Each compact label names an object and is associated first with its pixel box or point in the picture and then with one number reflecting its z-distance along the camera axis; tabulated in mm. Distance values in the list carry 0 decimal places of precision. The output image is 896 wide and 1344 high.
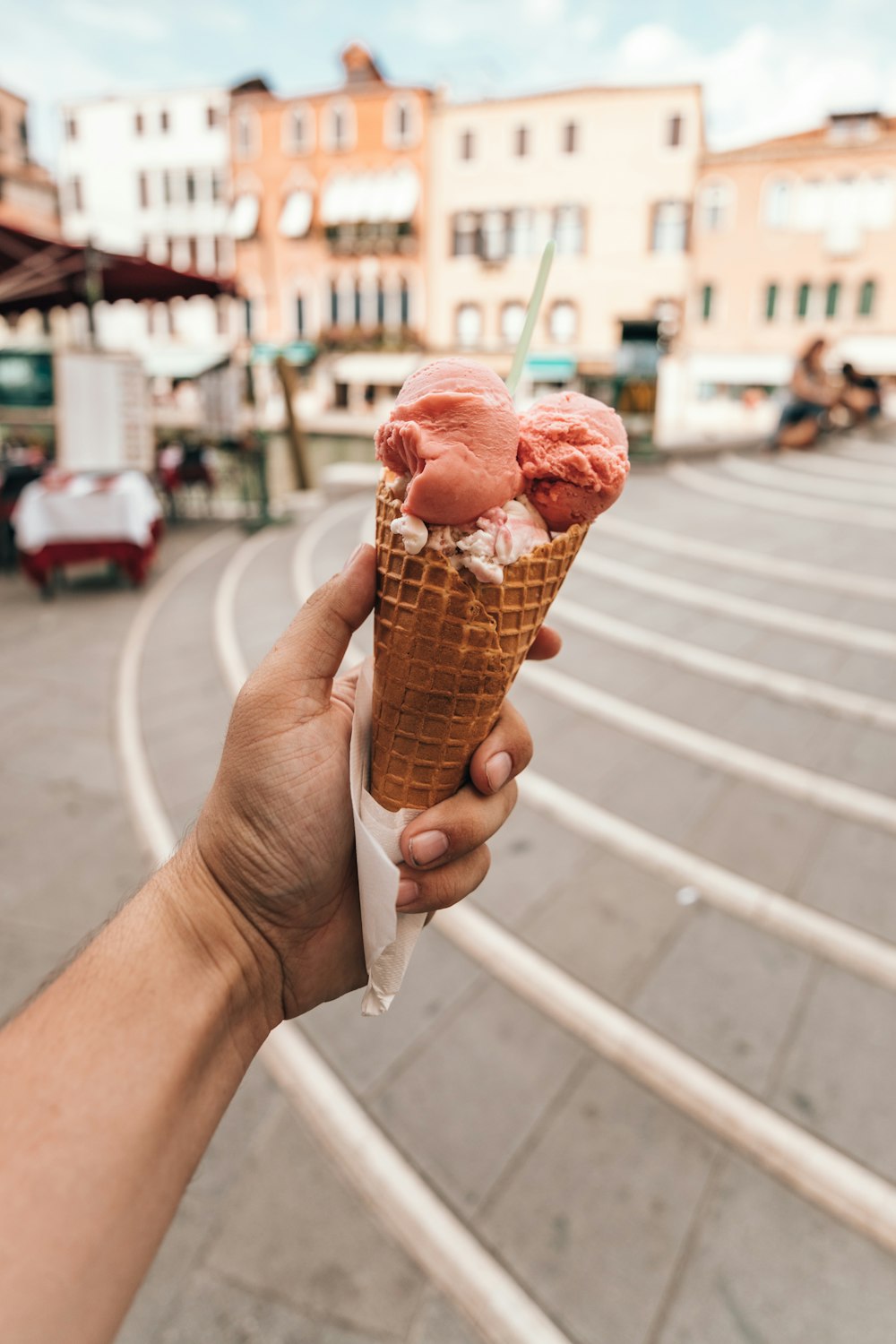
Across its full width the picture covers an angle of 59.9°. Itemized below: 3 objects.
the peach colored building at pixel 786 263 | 27844
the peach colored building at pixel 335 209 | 31031
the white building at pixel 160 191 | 33156
